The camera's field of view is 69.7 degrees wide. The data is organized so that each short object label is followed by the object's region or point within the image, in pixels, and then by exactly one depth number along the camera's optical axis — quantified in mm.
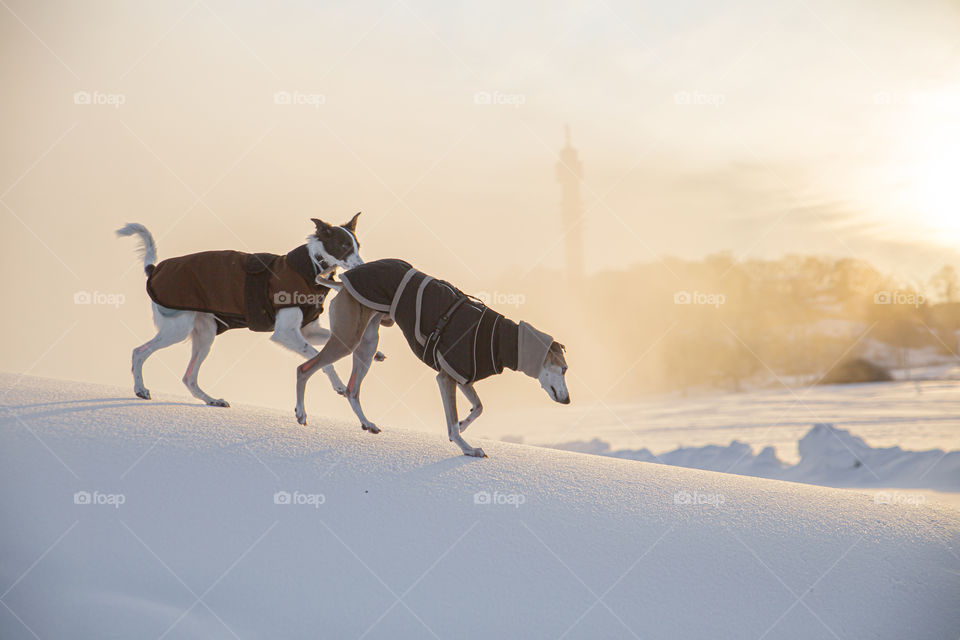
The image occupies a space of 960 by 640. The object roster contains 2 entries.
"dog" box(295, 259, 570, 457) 5863
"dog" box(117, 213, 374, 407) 6938
